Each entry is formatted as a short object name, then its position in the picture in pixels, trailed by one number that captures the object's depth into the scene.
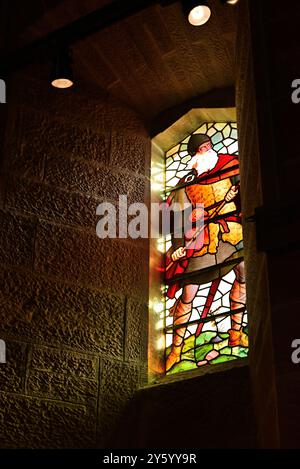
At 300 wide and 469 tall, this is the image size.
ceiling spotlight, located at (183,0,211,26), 3.11
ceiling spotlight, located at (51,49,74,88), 3.38
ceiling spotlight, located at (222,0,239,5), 3.09
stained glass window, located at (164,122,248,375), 3.69
